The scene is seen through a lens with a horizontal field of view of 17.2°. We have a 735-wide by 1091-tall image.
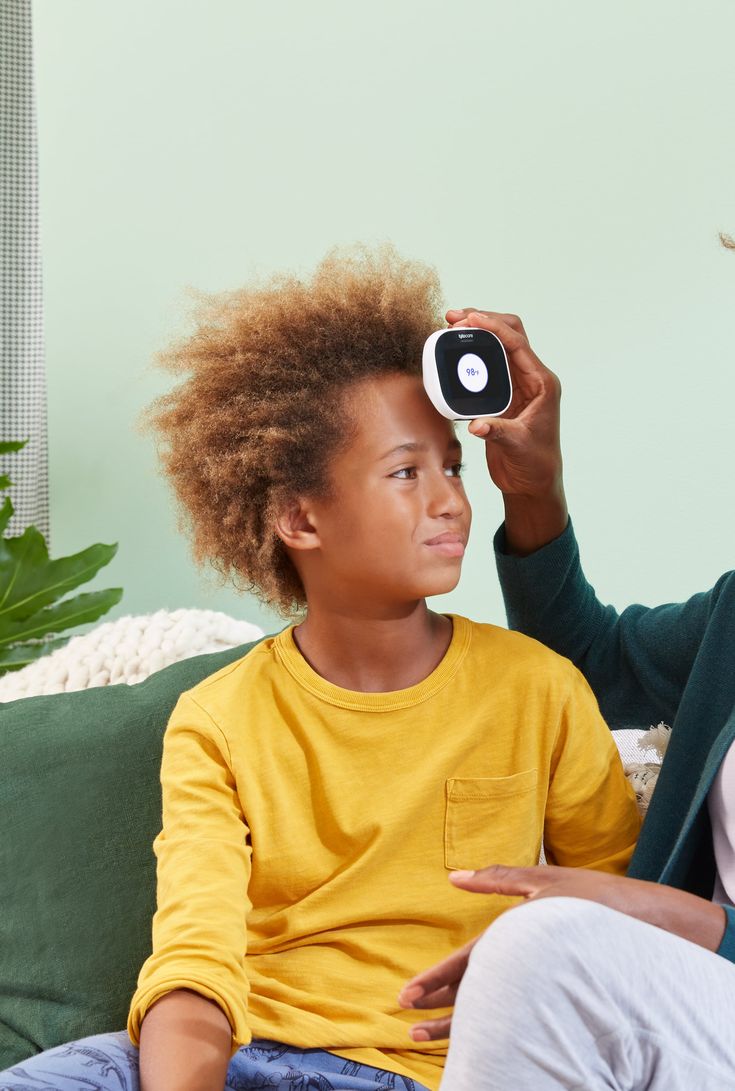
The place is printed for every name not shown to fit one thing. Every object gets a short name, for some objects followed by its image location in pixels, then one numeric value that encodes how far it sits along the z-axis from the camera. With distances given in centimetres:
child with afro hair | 194
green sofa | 212
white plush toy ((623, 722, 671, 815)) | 209
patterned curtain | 336
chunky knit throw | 238
